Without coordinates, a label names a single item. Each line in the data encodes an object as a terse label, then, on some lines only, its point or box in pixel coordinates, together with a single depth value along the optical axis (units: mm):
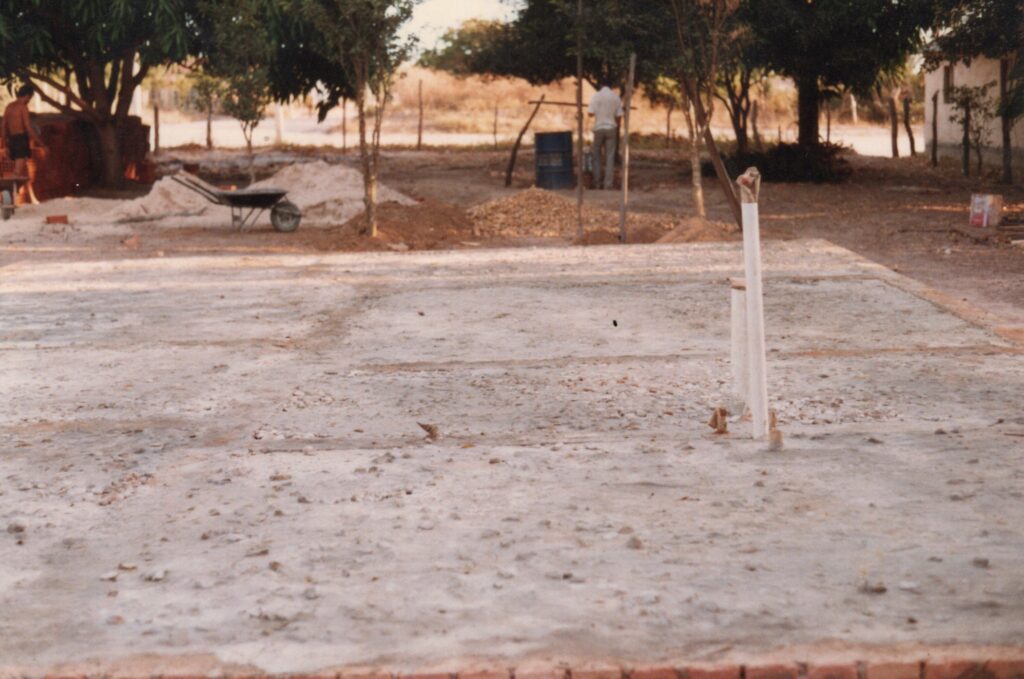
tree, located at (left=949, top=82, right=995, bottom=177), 24406
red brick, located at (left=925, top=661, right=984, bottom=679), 3271
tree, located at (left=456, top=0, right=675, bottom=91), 21734
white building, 25650
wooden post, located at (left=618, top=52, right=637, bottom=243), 14678
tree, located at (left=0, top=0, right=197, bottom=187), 21969
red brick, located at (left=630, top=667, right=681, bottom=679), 3264
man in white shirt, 21938
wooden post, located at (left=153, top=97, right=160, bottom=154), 35094
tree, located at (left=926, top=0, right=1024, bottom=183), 18750
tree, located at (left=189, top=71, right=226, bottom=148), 23125
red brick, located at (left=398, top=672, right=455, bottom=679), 3266
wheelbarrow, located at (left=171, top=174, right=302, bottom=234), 16328
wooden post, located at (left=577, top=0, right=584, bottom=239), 15273
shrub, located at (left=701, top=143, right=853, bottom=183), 25281
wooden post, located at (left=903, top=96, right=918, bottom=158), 32156
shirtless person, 19811
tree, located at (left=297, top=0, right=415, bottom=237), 15078
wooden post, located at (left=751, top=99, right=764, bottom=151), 29739
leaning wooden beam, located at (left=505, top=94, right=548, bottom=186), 23459
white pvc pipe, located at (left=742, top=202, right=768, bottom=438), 5250
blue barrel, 22984
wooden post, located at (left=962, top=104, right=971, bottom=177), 24308
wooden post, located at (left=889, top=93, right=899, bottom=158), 33188
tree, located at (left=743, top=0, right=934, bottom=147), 22266
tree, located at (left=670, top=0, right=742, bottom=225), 15492
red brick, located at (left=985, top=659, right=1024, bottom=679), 3285
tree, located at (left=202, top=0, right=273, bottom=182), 21812
